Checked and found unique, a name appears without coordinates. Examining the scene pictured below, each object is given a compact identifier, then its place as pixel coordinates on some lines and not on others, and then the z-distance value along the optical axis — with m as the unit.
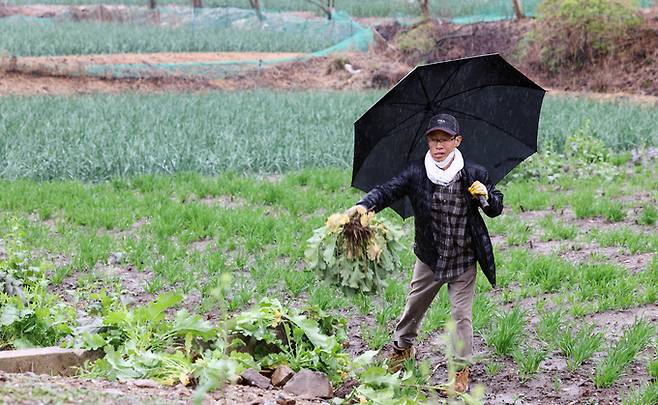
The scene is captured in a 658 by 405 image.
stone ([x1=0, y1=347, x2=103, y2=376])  7.86
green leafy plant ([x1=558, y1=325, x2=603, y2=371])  9.45
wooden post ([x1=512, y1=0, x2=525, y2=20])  52.16
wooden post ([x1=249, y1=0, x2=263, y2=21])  56.79
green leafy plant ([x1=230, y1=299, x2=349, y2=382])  8.41
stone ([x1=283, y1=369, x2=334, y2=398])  7.98
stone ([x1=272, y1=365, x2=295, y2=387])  8.09
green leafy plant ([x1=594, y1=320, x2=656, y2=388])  9.05
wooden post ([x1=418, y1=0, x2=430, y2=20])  55.32
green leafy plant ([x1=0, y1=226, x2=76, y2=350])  8.87
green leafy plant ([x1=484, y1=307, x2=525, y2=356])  9.80
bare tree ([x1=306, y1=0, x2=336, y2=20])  56.50
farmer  8.60
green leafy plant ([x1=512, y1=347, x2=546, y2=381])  9.29
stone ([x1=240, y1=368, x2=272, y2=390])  7.76
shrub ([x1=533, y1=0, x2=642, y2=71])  42.84
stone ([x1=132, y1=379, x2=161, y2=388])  7.08
